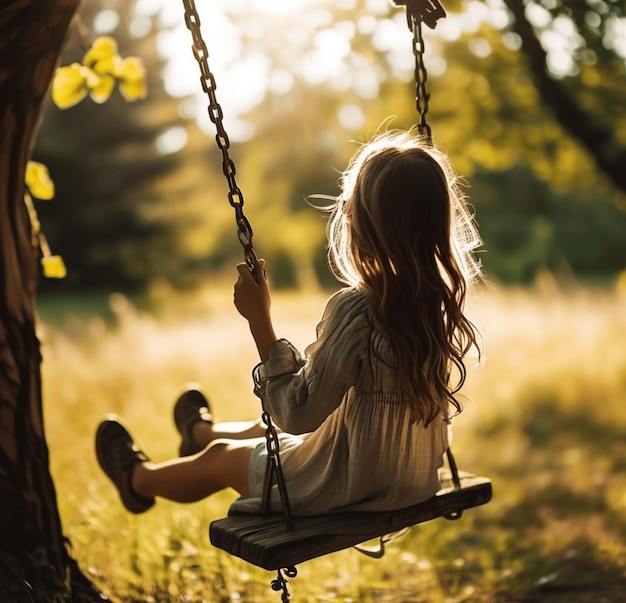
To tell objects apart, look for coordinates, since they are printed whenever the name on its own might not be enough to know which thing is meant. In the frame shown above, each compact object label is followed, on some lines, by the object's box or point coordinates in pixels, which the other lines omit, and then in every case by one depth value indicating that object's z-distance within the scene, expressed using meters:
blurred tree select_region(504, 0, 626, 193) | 5.15
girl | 2.22
